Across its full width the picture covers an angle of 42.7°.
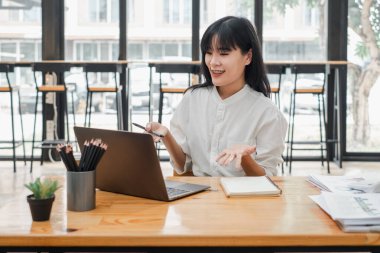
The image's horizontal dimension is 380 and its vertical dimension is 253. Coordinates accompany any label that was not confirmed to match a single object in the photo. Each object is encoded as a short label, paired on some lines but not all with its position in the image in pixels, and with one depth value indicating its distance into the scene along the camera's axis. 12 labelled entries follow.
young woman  1.75
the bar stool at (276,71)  5.05
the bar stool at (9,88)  5.01
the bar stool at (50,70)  5.07
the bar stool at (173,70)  4.96
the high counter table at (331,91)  5.14
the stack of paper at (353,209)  0.97
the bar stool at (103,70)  4.99
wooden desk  0.93
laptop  1.20
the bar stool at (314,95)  4.95
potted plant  1.04
